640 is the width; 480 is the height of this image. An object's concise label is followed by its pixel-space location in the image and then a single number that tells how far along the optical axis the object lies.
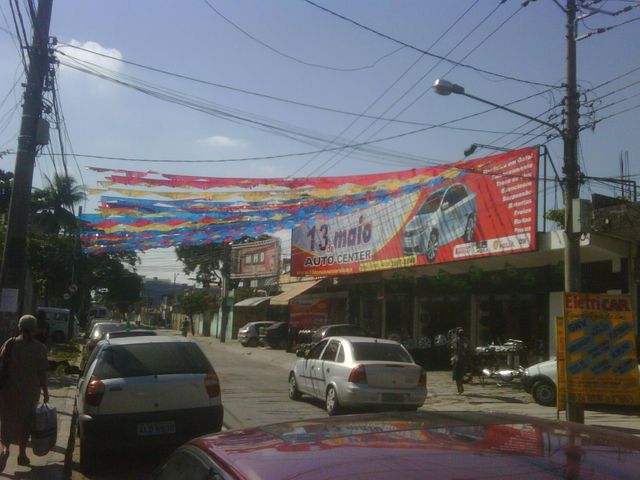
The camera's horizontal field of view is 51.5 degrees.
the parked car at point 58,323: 37.59
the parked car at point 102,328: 21.43
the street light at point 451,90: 12.72
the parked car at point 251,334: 37.72
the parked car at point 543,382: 14.88
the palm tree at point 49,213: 44.31
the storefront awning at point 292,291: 33.45
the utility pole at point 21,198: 11.70
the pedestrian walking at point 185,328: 45.44
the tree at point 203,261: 60.62
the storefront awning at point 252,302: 42.91
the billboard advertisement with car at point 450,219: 17.20
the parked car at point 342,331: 25.98
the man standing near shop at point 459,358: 16.53
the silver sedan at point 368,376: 12.48
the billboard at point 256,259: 40.47
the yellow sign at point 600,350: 11.30
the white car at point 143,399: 7.78
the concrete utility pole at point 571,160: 12.17
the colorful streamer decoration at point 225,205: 17.92
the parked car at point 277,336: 35.59
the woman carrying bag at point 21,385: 7.44
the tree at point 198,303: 60.06
